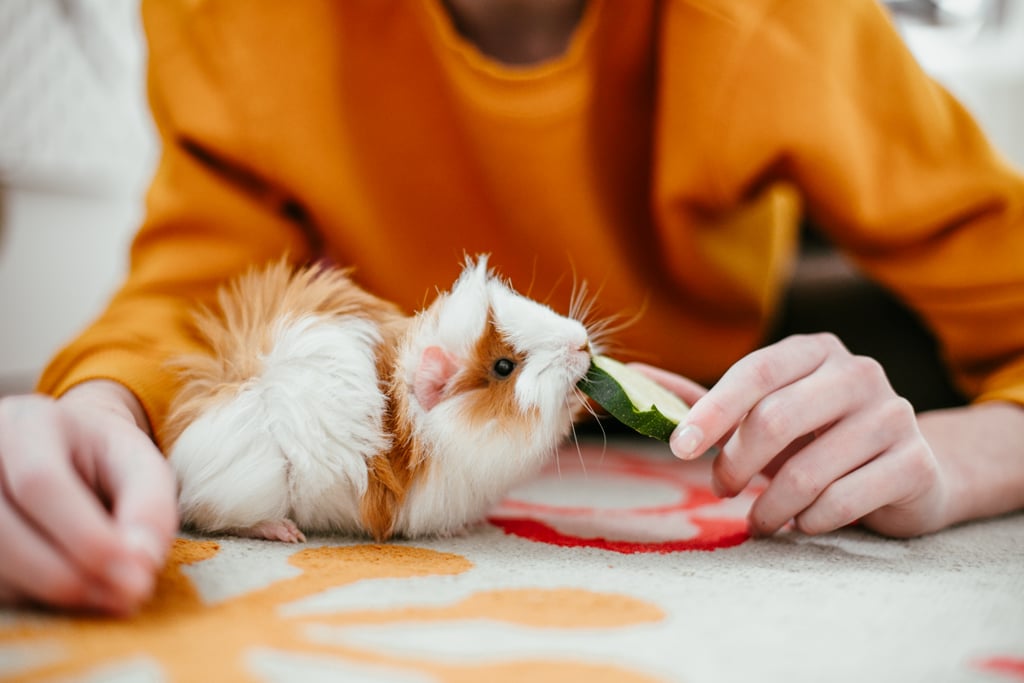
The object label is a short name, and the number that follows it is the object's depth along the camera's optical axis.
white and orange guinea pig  0.58
